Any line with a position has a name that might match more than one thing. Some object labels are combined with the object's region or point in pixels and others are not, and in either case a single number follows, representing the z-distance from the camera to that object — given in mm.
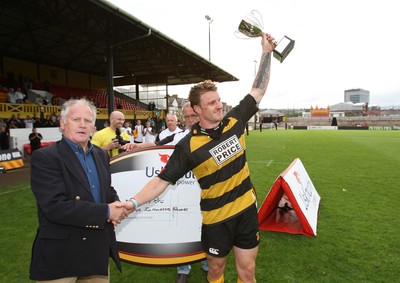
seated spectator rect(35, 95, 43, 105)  20172
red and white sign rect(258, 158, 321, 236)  4234
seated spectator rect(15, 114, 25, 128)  15879
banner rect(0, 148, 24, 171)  10770
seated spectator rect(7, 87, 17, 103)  18172
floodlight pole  34125
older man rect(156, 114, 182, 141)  5367
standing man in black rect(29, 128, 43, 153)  13047
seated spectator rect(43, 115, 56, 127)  17303
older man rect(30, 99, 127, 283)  1801
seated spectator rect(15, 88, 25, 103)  18688
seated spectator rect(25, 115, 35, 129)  16439
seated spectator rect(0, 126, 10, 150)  12990
